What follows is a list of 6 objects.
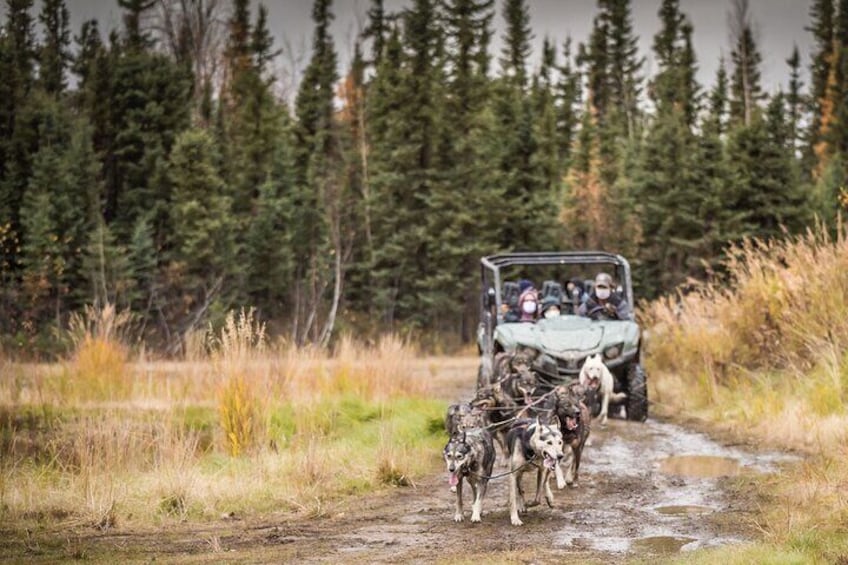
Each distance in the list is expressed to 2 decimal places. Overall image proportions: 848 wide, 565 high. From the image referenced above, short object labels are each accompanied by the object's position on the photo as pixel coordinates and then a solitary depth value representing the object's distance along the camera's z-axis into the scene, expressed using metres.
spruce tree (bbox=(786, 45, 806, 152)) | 63.66
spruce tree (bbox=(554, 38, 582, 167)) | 54.56
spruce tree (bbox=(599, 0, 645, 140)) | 58.84
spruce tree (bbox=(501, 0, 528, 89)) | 56.69
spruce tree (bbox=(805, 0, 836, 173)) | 60.06
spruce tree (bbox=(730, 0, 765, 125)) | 52.84
